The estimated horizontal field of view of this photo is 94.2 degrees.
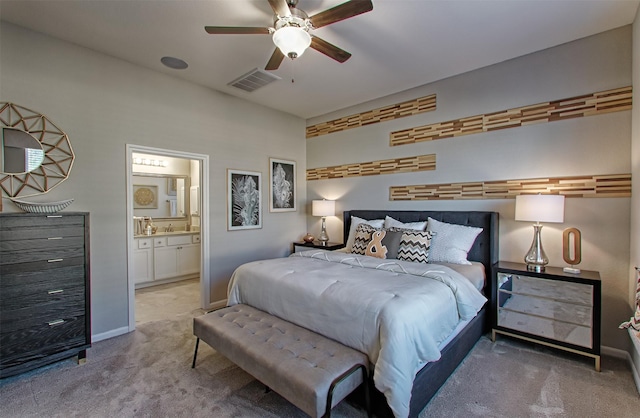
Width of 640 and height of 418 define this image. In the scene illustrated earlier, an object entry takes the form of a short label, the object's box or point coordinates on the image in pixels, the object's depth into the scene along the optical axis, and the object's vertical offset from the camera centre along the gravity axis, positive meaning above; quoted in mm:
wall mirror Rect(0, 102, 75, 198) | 2600 +495
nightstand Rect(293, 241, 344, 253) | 4594 -629
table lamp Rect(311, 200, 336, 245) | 4797 -48
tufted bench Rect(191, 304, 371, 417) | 1573 -926
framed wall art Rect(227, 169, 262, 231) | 4309 +97
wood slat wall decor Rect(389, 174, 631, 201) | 2729 +192
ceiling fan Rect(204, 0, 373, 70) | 1998 +1308
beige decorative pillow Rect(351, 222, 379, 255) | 3633 -405
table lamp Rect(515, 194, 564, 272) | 2709 -77
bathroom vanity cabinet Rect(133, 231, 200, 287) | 4871 -885
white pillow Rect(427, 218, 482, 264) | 3164 -410
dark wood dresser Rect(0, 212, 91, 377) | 2318 -691
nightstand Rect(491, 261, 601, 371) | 2506 -925
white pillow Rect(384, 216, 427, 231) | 3572 -230
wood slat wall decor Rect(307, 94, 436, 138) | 3953 +1357
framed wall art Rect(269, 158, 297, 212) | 4863 +355
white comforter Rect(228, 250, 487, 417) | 1724 -701
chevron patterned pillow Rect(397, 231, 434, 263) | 3152 -438
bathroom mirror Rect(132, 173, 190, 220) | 5520 +209
